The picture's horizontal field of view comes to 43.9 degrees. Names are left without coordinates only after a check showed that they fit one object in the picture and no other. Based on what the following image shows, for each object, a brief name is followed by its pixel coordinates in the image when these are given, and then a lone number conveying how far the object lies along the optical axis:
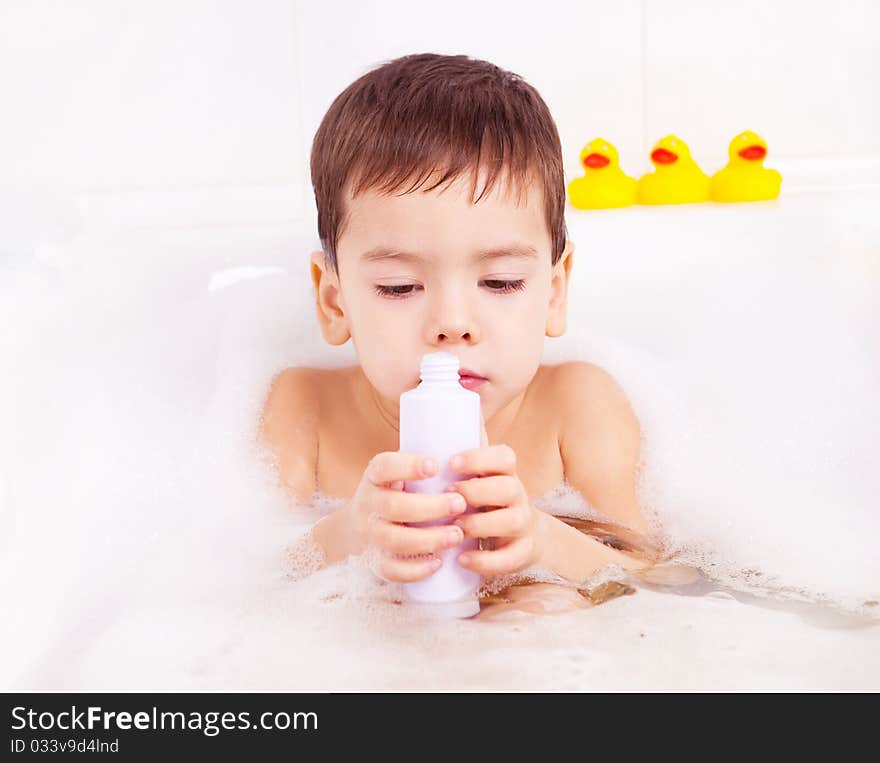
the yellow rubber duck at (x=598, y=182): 1.59
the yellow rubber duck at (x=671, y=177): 1.61
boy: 0.89
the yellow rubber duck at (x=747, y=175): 1.59
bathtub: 0.88
